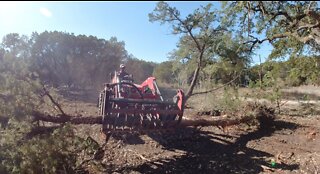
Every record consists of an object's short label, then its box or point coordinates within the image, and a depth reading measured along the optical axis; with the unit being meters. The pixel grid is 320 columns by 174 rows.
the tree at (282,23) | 4.53
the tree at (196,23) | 8.24
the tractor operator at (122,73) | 6.55
